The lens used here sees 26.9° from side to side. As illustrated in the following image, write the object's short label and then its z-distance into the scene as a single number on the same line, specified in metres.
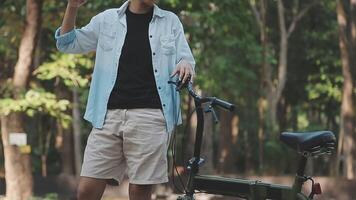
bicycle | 3.67
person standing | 3.82
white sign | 9.73
